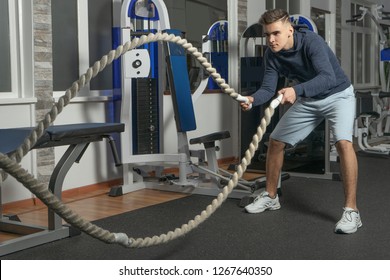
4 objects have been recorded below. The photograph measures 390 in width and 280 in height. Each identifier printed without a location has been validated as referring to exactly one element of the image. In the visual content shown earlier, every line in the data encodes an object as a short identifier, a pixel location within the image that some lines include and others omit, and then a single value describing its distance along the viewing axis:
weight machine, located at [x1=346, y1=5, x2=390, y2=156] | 6.90
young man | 3.20
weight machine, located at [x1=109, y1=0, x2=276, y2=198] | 4.36
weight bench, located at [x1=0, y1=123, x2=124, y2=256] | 2.88
